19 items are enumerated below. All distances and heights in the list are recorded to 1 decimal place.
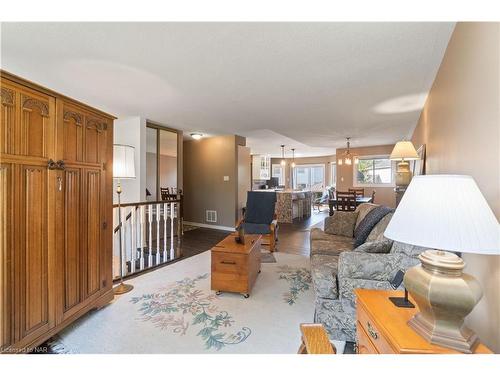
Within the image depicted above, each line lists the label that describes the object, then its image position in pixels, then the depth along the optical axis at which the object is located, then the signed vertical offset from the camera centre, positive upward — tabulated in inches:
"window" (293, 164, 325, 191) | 469.7 +16.1
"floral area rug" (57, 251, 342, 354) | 67.6 -46.9
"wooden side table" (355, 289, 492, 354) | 32.3 -22.5
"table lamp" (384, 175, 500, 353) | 30.2 -7.6
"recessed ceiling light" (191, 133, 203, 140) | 221.0 +46.9
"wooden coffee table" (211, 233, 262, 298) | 94.4 -35.1
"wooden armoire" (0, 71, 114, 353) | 53.5 -7.7
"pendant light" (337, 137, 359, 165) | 261.2 +32.3
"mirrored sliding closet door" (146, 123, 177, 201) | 193.3 +22.6
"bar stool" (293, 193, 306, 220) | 290.2 -23.7
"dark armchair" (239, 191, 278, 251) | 157.8 -23.6
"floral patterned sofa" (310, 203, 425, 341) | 65.0 -28.1
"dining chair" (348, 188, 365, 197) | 256.9 -9.3
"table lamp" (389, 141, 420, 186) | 109.9 +13.4
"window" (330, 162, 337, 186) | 449.7 +20.9
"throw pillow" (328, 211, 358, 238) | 132.0 -22.5
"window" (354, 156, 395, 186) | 302.8 +18.5
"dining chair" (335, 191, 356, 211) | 204.7 -16.3
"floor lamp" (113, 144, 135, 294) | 94.7 +7.9
